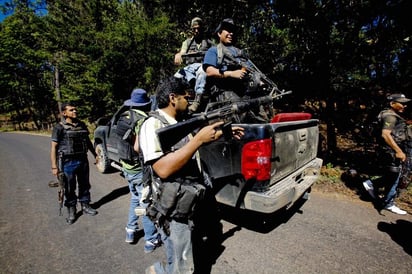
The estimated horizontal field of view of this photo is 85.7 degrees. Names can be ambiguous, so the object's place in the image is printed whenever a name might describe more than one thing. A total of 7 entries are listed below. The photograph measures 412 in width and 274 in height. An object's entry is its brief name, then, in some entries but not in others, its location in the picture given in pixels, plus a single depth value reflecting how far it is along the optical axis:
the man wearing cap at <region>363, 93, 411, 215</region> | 3.61
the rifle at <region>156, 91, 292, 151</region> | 1.61
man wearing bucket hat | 3.10
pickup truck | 2.59
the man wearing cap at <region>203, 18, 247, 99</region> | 3.59
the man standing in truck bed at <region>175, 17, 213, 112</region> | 4.72
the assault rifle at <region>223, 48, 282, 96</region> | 3.65
